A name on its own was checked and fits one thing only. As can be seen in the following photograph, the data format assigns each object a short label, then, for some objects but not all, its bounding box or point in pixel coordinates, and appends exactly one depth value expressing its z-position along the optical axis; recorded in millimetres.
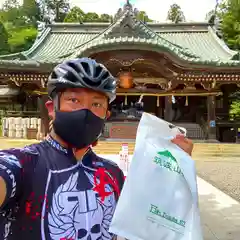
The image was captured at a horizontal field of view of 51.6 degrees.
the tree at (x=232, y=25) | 22420
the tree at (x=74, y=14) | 33351
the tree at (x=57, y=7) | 42304
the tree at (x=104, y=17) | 34329
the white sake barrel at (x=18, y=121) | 11930
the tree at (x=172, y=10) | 37600
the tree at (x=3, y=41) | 26853
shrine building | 9947
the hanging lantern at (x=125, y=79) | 10810
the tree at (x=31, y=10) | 42104
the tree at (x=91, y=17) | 35399
